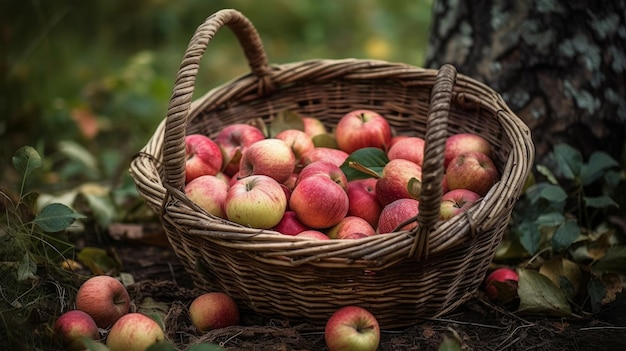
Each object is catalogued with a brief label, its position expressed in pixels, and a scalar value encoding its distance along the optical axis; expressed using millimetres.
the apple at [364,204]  1909
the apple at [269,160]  1924
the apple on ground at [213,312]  1763
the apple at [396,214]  1720
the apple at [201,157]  2004
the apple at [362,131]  2160
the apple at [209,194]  1847
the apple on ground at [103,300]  1761
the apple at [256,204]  1704
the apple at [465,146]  2055
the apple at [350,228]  1772
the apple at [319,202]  1746
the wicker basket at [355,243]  1523
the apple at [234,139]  2135
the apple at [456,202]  1735
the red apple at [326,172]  1875
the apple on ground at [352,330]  1534
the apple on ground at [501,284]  1904
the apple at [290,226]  1787
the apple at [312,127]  2326
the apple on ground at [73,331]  1625
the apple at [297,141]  2152
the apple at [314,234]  1718
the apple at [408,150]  2041
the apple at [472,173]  1904
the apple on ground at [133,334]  1558
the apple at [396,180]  1844
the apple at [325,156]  2057
